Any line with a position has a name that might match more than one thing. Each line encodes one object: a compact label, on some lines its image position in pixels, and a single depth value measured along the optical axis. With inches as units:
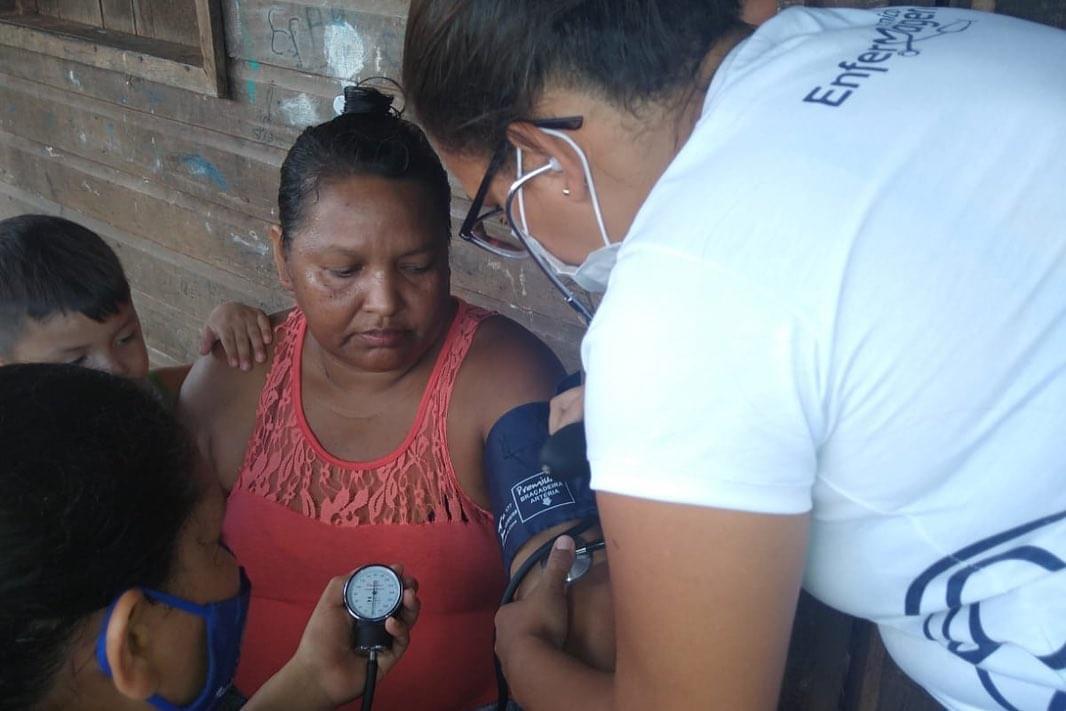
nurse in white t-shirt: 30.4
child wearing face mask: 35.3
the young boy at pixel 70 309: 78.4
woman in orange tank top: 66.7
